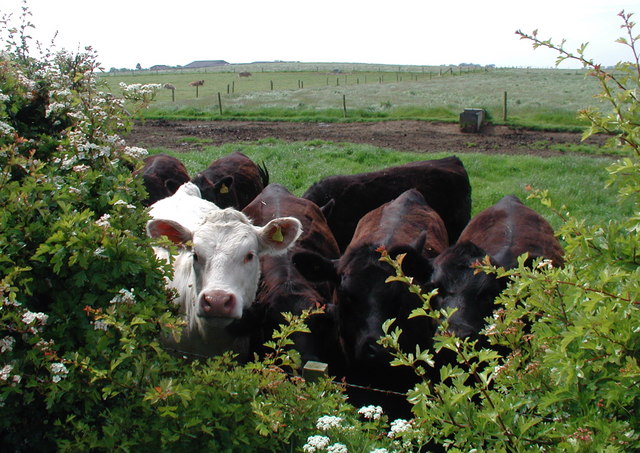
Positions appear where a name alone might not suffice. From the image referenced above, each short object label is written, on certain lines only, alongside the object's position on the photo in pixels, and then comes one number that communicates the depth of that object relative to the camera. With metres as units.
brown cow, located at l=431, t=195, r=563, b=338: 4.98
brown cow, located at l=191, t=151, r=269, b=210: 8.82
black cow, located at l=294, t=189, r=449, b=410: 4.82
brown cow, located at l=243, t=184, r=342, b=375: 4.93
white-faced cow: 4.61
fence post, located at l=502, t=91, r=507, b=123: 25.98
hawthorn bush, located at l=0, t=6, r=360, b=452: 2.56
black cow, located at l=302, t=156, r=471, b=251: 8.80
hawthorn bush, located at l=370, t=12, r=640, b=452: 1.97
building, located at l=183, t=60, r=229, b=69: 192.89
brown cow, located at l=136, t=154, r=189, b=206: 8.95
